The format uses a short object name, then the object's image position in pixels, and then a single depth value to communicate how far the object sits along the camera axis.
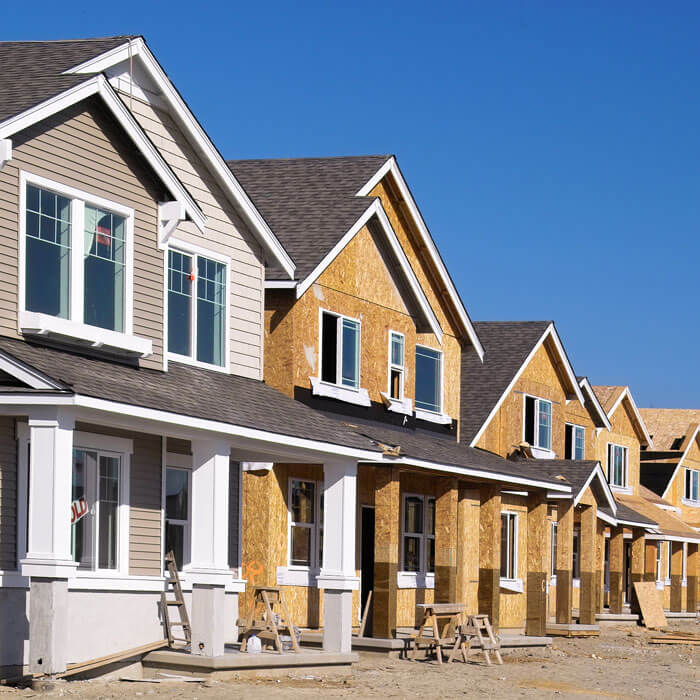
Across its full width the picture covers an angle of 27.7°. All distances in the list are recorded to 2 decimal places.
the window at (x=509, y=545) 35.41
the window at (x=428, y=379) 30.44
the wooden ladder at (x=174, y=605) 20.02
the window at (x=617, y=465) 47.72
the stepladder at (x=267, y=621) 20.86
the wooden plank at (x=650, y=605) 41.03
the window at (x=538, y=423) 38.38
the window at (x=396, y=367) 28.83
